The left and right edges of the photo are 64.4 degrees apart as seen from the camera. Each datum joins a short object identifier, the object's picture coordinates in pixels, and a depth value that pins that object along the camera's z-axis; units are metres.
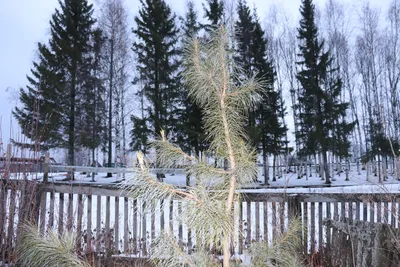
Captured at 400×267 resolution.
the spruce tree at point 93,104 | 17.16
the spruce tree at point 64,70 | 16.31
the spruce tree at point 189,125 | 15.27
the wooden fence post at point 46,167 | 3.85
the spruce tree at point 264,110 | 18.31
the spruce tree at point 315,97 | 18.53
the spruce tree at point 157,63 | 16.80
